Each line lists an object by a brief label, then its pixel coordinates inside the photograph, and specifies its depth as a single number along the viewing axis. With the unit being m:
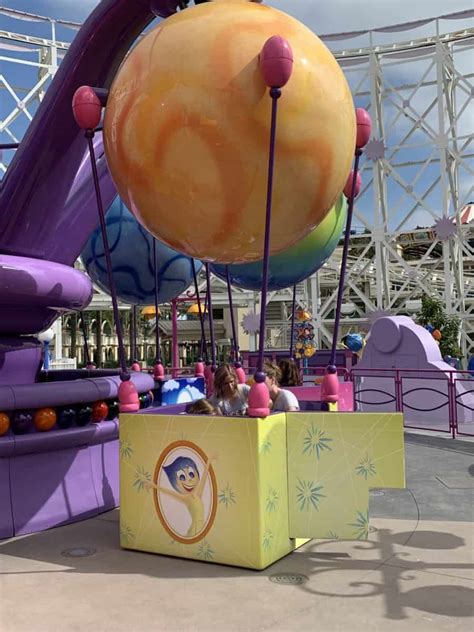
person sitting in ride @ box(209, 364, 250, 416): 5.38
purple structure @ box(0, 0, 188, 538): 5.30
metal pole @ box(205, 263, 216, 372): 6.96
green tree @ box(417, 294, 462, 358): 27.33
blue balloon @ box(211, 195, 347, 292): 7.74
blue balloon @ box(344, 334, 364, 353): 23.50
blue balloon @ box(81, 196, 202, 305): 8.84
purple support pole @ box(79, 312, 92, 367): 7.68
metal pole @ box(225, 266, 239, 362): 6.88
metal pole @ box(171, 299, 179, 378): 20.93
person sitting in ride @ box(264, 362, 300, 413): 5.25
